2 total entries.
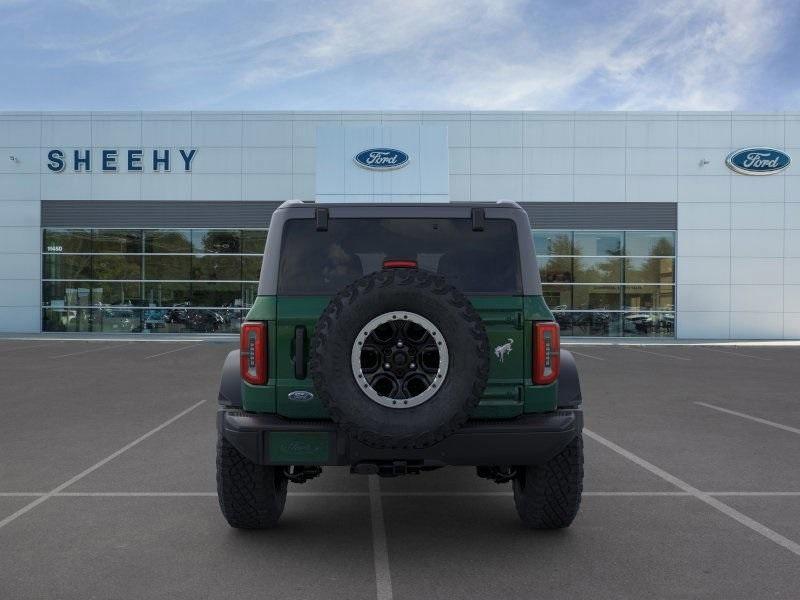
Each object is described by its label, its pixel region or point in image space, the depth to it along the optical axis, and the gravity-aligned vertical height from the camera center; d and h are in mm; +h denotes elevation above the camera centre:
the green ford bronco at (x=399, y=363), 3484 -392
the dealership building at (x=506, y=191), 28078 +4202
